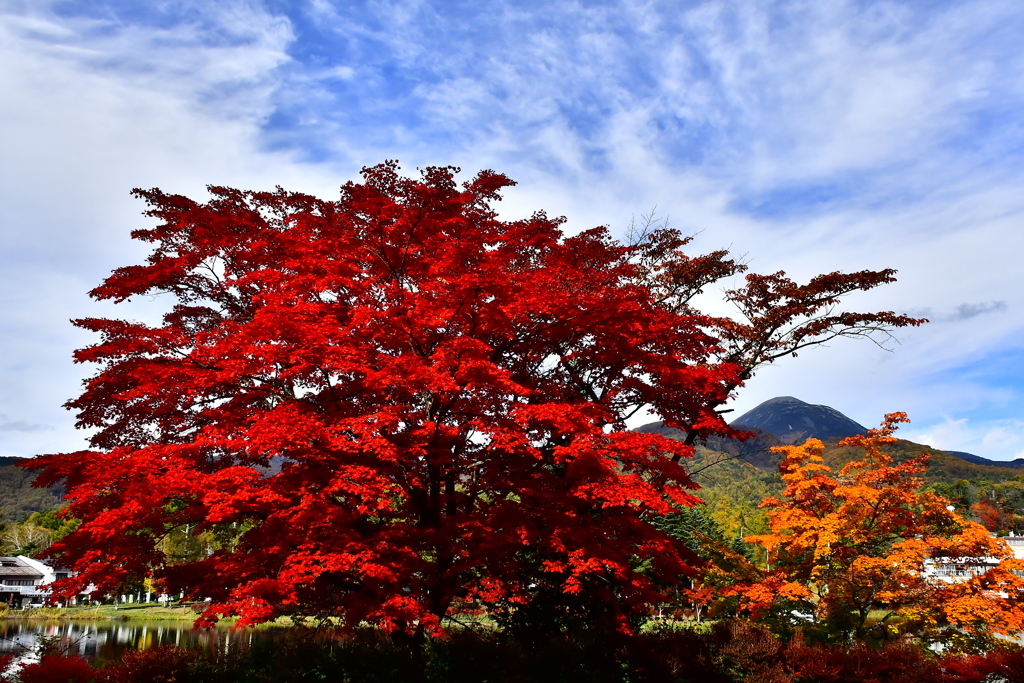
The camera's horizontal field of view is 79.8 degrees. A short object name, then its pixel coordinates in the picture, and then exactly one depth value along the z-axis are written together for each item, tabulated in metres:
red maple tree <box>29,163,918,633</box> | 9.47
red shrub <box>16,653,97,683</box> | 8.89
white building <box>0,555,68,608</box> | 58.31
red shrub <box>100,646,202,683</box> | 10.07
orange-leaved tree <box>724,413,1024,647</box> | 14.41
